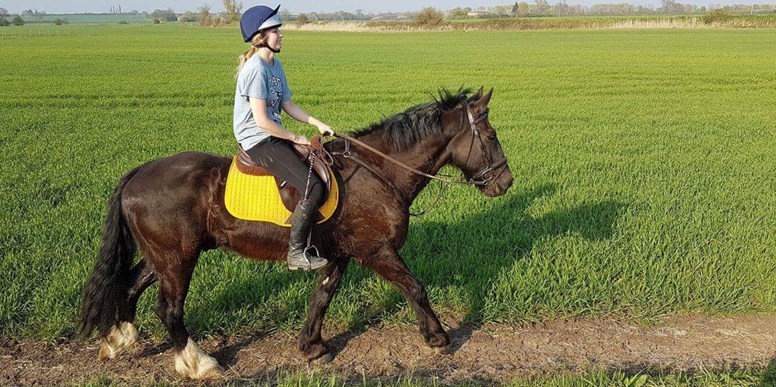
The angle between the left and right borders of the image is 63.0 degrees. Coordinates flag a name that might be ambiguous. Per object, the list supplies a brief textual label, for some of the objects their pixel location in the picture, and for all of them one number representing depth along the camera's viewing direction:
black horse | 5.05
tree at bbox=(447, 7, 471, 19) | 168.73
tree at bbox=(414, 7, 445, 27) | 105.56
